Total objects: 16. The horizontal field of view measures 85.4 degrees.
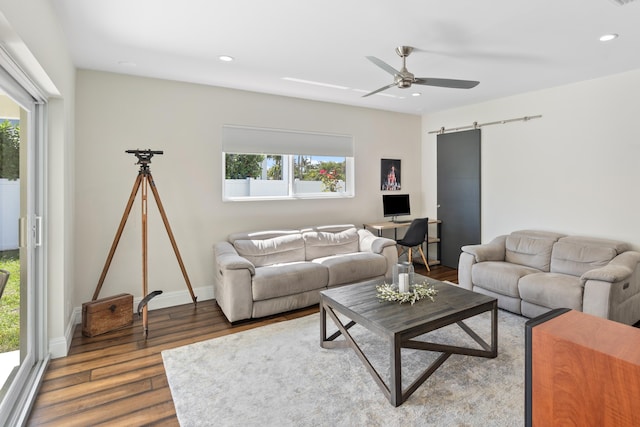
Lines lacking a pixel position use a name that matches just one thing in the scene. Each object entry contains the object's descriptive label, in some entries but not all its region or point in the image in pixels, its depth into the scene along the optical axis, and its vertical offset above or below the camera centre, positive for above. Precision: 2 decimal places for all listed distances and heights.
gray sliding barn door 5.18 +0.29
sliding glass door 2.04 -0.25
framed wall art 5.64 +0.59
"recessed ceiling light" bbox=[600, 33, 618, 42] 2.76 +1.40
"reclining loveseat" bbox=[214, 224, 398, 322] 3.44 -0.62
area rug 2.03 -1.18
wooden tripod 3.26 -0.03
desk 5.25 -0.25
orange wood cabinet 0.79 -0.40
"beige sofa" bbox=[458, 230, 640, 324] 3.01 -0.65
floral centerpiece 2.69 -0.66
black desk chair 5.02 -0.35
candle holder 2.77 -0.55
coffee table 2.19 -0.75
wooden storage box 3.15 -0.97
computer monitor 5.48 +0.09
